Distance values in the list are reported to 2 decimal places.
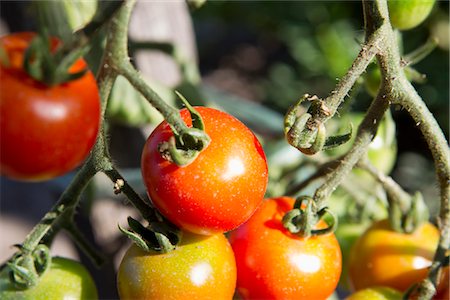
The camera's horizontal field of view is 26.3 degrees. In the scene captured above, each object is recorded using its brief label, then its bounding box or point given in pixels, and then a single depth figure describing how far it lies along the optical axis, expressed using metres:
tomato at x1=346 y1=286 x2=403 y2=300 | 0.27
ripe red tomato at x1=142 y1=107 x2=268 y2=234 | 0.22
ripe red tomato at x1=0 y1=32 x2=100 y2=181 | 0.18
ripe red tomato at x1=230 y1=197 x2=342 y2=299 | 0.25
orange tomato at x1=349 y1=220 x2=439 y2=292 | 0.28
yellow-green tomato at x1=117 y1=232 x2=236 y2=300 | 0.23
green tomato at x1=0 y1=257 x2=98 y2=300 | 0.24
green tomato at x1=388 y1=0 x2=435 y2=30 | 0.26
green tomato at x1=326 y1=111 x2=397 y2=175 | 0.33
